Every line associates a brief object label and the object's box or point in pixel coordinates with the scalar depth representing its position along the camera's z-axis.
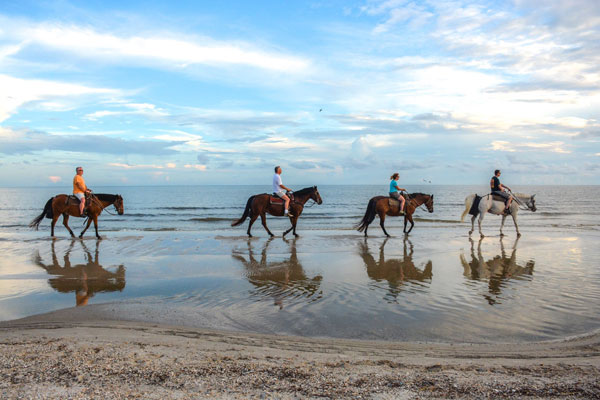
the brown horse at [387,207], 17.00
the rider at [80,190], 15.56
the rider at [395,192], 16.79
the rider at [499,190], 16.88
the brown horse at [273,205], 16.77
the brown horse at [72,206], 16.32
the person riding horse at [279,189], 15.98
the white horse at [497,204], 17.12
